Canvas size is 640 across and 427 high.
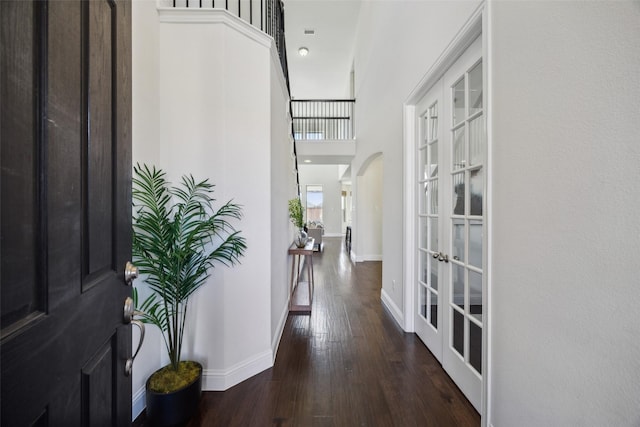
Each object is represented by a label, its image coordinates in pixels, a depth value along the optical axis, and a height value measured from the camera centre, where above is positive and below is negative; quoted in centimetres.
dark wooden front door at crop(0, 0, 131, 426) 48 +0
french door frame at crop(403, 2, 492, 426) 146 +36
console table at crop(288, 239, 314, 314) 323 -119
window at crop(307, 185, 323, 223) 1174 +43
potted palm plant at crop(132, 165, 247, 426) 156 -30
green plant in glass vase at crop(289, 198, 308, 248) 349 -10
